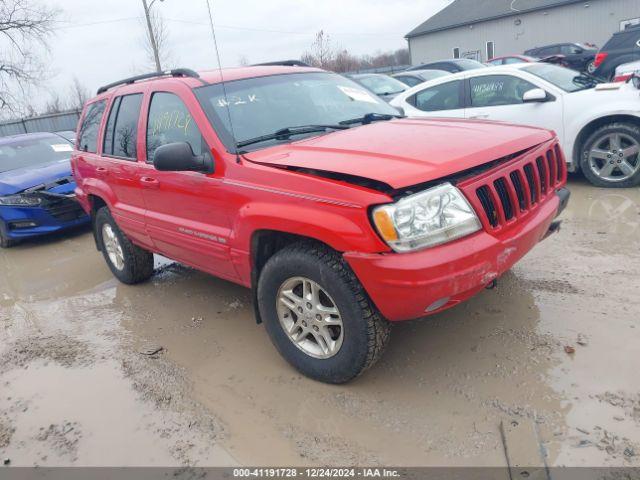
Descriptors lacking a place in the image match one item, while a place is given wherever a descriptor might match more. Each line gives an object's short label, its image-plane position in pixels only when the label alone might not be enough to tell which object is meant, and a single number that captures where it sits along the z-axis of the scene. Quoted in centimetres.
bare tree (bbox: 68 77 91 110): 4494
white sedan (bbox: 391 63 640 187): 589
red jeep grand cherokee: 242
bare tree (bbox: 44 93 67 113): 4109
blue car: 696
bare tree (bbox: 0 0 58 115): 2083
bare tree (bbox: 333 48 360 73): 2987
